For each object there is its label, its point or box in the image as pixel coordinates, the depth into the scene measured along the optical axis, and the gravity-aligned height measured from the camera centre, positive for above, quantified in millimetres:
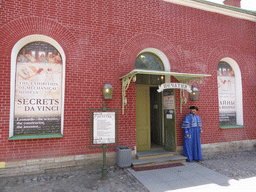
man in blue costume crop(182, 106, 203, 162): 5672 -999
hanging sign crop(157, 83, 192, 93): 5031 +662
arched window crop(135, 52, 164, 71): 6004 +1681
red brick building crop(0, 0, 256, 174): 4656 +1263
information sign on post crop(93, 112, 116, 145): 4314 -524
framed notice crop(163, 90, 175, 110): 6037 +294
